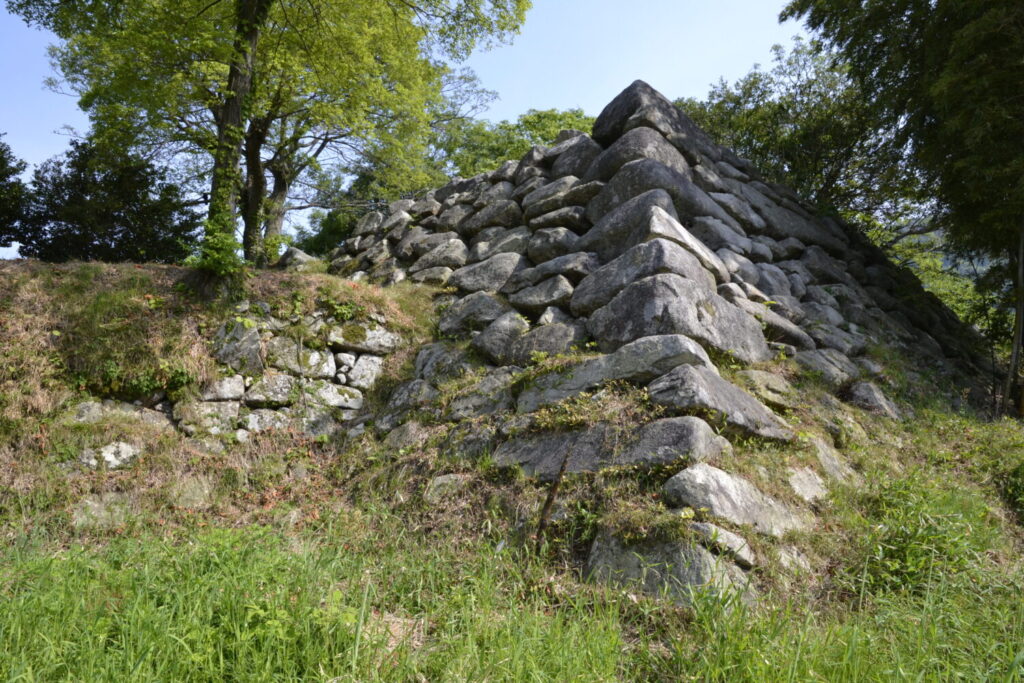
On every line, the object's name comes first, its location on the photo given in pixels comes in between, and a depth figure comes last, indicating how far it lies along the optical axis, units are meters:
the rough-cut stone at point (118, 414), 5.57
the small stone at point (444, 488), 4.67
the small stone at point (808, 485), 4.29
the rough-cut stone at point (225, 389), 6.10
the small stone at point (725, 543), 3.43
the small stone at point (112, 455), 5.24
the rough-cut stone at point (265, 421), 6.05
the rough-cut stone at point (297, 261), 10.10
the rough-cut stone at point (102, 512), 4.70
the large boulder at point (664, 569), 3.27
